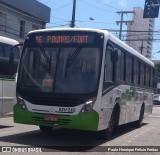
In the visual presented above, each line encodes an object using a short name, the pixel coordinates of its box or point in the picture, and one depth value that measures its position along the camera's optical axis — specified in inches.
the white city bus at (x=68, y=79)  440.1
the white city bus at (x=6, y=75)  666.2
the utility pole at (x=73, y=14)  1228.6
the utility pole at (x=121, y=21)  2110.5
